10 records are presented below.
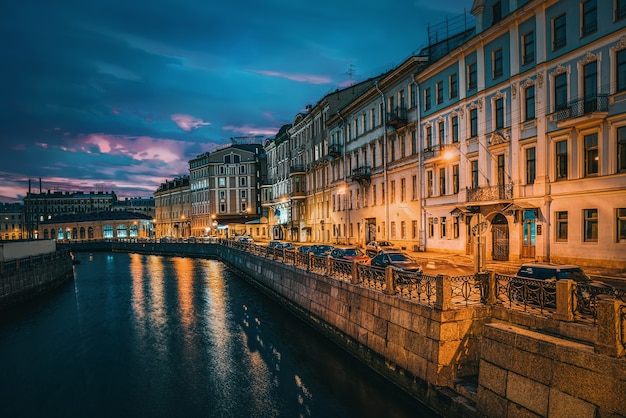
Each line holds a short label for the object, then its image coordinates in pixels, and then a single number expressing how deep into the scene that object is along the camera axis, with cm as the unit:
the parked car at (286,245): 4132
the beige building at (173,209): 11462
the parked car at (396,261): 2058
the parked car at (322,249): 3158
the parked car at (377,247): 3425
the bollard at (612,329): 782
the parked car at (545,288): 996
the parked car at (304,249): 3506
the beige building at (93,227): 11431
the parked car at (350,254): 2653
